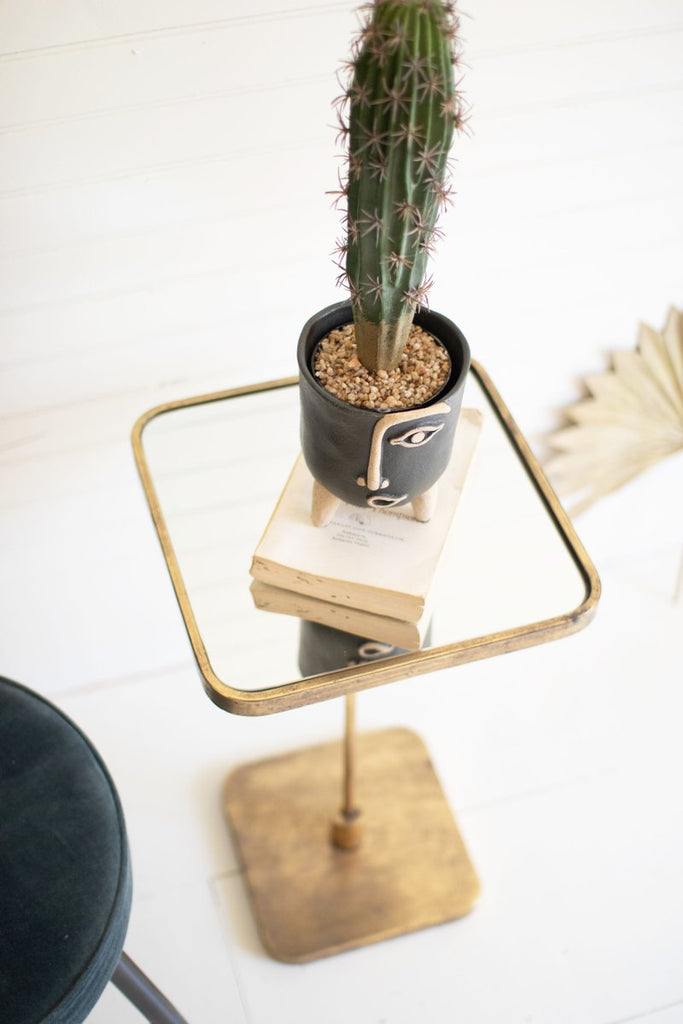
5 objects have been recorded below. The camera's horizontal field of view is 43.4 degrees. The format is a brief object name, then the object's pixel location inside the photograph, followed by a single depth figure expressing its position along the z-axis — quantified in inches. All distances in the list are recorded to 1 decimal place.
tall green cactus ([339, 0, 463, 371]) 22.4
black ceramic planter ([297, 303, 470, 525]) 28.2
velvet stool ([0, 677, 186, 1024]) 30.6
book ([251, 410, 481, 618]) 32.1
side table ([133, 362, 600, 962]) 33.4
